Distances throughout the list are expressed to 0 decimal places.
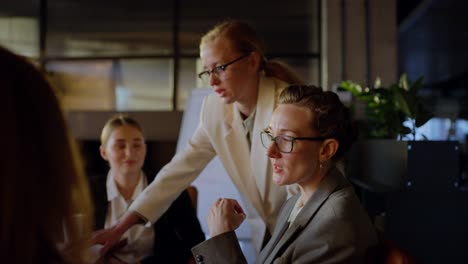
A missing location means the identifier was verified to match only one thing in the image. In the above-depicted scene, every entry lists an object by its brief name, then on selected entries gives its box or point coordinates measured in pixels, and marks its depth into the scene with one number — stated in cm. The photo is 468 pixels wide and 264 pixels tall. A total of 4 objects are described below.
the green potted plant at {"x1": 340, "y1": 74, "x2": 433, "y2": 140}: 224
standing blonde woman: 171
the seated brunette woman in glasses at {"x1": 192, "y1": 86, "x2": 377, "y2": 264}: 115
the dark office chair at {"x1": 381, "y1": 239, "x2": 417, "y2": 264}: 102
